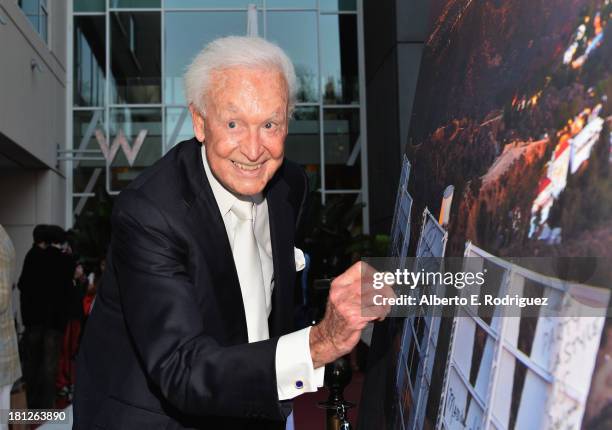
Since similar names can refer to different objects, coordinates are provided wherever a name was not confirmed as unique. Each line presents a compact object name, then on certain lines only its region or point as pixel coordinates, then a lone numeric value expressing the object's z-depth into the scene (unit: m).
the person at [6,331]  4.41
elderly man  1.36
